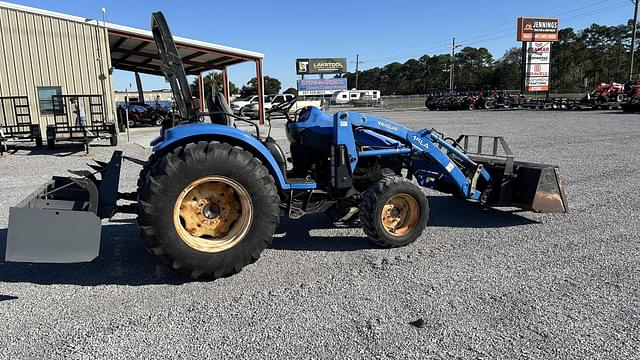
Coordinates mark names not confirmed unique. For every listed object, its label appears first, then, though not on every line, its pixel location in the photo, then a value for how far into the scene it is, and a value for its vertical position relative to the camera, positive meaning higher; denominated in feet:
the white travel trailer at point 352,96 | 187.73 +1.46
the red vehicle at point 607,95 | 98.02 -0.91
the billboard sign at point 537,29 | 132.98 +18.58
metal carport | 56.85 +7.76
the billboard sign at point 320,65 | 215.72 +16.51
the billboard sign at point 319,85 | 192.65 +6.43
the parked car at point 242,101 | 111.99 +0.48
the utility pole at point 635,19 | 118.83 +19.08
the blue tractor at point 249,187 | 11.82 -2.65
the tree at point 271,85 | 295.64 +11.45
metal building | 50.31 +5.27
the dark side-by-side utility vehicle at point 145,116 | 86.17 -1.66
